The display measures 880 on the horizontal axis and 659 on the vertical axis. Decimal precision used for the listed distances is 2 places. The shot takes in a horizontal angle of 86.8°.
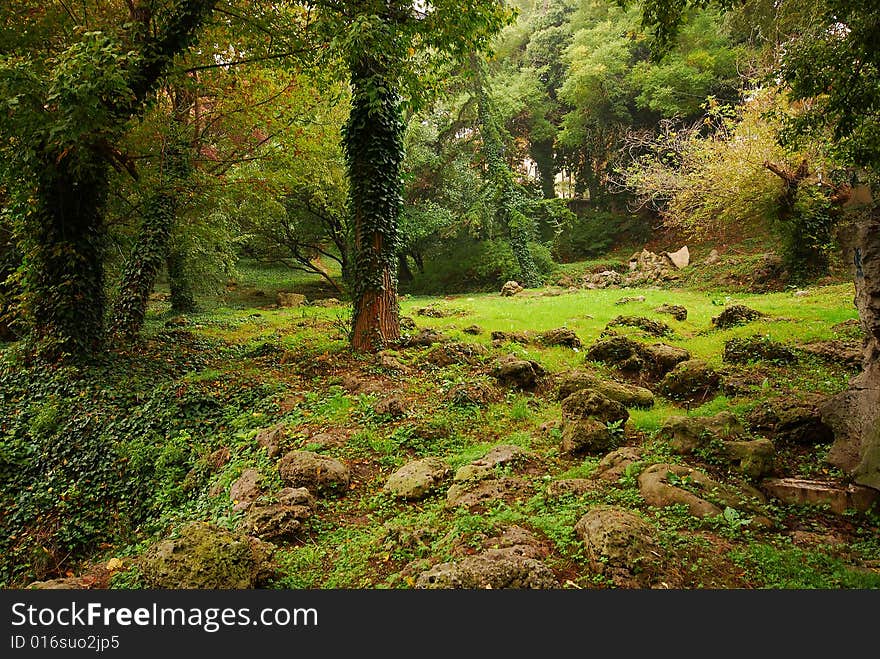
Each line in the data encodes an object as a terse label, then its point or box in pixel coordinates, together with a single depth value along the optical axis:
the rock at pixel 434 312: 14.83
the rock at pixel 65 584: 3.91
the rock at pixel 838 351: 7.03
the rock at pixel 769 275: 16.73
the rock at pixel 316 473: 5.04
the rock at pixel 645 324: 10.52
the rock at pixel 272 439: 5.87
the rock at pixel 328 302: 19.69
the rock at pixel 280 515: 4.29
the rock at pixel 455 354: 8.83
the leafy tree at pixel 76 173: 6.52
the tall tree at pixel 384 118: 7.71
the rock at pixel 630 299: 15.36
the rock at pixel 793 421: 4.98
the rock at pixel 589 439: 5.22
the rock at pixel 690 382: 6.77
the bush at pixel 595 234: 29.09
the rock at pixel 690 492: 3.89
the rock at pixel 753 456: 4.41
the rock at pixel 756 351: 7.56
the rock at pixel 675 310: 12.18
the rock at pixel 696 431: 4.97
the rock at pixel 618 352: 8.09
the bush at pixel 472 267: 24.86
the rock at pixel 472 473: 4.82
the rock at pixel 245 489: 4.91
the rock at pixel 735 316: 10.66
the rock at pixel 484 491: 4.36
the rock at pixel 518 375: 7.64
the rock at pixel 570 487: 4.33
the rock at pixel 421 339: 9.64
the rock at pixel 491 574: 3.03
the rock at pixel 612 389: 6.34
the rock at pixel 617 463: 4.53
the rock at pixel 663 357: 7.82
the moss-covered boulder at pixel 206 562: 3.41
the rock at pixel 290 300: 21.41
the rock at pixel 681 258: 22.38
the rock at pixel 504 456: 5.13
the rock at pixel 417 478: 4.77
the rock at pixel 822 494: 3.81
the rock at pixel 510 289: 22.11
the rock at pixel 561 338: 10.00
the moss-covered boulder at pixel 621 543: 3.13
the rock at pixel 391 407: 6.72
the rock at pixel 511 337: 10.39
